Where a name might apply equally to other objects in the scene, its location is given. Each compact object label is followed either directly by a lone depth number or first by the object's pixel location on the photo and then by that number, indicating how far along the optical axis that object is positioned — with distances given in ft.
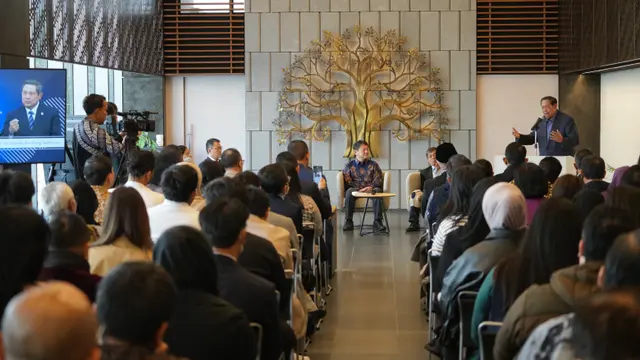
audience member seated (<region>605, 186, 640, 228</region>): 13.66
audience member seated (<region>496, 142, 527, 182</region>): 25.88
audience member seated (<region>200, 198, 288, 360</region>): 11.73
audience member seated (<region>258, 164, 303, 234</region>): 21.11
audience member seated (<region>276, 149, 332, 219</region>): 26.02
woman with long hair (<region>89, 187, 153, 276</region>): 12.78
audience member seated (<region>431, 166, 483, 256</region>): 18.85
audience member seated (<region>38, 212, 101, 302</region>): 11.16
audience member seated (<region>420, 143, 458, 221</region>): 32.07
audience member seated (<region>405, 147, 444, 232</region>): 38.58
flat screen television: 23.91
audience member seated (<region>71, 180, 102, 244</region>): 18.30
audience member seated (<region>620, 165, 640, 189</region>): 18.48
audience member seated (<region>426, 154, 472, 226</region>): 25.79
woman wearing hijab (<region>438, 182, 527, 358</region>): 14.37
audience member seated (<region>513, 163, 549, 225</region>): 18.83
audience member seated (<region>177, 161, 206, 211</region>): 19.42
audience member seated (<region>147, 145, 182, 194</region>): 23.62
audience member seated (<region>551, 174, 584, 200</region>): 18.37
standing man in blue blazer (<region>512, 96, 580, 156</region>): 35.29
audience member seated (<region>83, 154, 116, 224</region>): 19.92
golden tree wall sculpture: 47.93
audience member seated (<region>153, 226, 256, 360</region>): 9.45
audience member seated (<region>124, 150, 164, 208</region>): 20.30
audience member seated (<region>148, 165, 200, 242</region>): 16.44
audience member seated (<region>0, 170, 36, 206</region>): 16.03
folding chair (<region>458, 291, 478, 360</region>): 14.12
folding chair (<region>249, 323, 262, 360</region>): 10.88
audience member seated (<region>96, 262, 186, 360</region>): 7.14
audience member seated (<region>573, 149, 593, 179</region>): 24.80
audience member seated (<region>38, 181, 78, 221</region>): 15.92
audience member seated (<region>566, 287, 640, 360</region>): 5.92
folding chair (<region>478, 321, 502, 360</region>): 11.54
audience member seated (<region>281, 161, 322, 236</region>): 23.39
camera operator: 26.18
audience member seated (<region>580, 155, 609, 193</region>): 21.80
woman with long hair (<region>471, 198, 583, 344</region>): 10.85
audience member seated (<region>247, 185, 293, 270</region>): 16.66
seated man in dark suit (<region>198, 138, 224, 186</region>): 22.74
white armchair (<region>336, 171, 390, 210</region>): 40.36
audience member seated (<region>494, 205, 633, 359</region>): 9.71
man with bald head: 5.54
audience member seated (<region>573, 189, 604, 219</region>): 14.61
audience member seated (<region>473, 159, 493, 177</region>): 22.97
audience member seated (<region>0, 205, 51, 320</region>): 9.38
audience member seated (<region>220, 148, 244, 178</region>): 25.18
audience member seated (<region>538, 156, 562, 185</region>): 23.95
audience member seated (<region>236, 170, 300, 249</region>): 18.85
